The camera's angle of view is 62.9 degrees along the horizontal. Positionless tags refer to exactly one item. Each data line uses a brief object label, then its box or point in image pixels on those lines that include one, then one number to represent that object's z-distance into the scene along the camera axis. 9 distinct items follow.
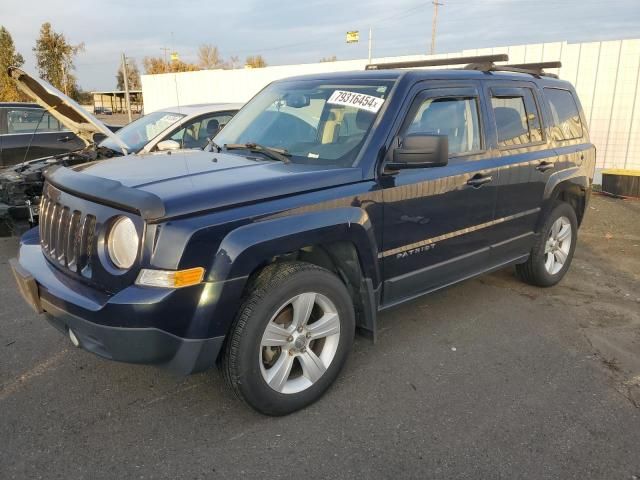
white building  10.06
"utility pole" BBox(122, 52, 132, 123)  23.41
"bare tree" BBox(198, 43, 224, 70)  62.91
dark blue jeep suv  2.50
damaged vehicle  5.40
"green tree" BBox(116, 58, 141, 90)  70.25
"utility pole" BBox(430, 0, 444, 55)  43.25
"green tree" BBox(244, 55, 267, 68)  67.50
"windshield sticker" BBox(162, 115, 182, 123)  6.93
